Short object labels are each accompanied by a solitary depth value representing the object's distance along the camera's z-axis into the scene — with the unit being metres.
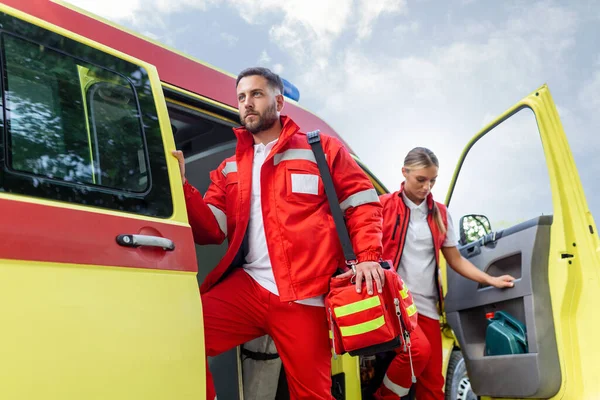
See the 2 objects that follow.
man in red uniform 2.08
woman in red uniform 3.13
